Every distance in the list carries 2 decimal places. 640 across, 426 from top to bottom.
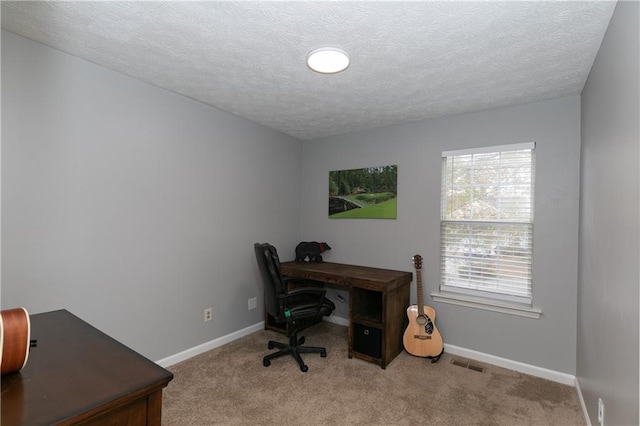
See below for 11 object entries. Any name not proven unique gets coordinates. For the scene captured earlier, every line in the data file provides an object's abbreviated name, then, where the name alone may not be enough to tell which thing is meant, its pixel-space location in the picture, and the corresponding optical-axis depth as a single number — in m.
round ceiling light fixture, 1.85
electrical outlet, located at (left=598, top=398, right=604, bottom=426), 1.58
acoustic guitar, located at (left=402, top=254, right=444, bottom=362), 2.78
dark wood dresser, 0.77
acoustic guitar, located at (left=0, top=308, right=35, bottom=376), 0.87
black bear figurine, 3.63
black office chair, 2.55
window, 2.63
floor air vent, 2.62
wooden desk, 2.69
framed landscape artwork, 3.33
